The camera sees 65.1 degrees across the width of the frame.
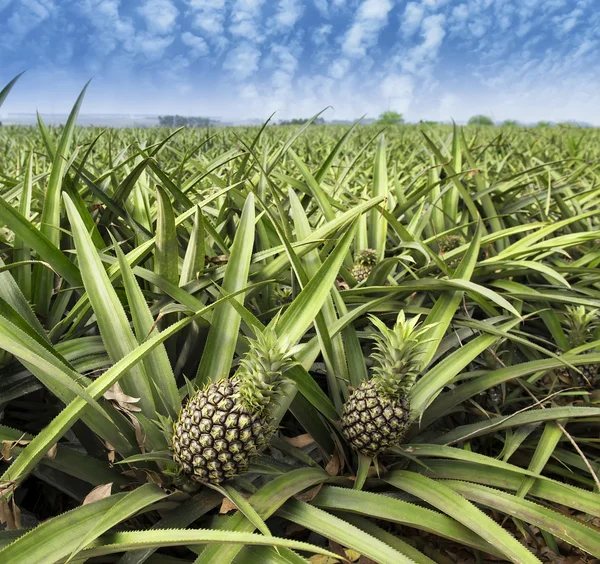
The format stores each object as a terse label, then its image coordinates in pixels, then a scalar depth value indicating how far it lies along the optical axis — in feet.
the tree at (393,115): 108.63
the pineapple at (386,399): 2.97
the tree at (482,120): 116.63
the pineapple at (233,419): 2.64
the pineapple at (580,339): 4.83
